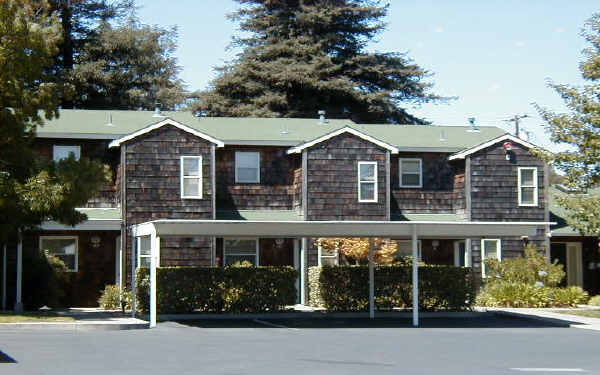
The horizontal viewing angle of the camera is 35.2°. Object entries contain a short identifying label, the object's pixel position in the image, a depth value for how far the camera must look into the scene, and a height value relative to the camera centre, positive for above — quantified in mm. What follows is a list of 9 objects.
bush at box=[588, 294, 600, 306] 32350 -2714
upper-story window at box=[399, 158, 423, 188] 35125 +1790
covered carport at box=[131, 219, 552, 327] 23641 -204
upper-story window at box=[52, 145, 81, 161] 32562 +2442
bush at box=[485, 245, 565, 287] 32344 -1654
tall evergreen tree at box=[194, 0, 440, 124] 50719 +8279
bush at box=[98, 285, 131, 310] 30359 -2471
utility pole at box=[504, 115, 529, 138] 58688 +6431
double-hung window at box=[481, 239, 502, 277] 34500 -975
